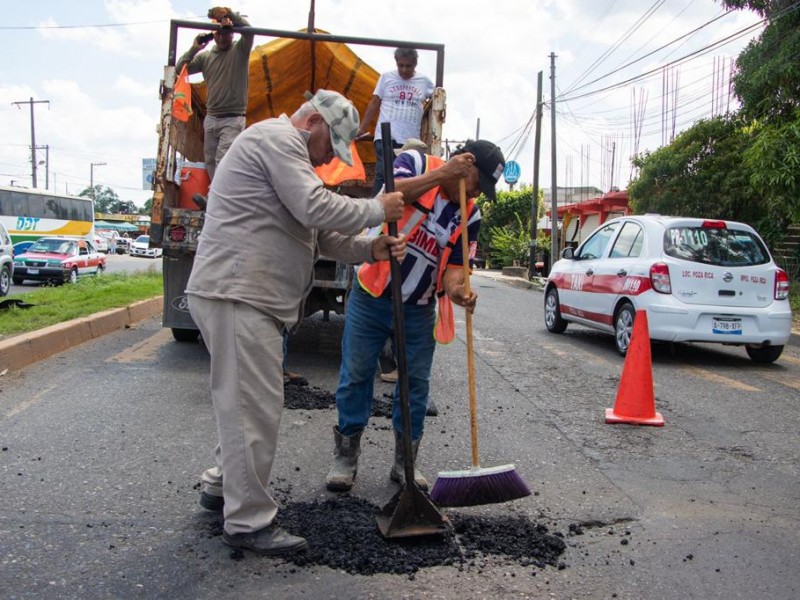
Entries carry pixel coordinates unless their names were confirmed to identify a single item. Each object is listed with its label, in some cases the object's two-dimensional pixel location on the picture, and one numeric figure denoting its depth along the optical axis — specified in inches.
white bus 1135.6
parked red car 860.0
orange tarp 354.4
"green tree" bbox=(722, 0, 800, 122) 534.3
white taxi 331.3
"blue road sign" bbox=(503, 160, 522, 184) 1248.0
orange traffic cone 229.1
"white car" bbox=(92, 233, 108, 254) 1917.1
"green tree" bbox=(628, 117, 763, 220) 751.7
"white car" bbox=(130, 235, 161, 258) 2365.8
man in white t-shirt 288.2
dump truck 272.5
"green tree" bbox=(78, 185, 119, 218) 4660.4
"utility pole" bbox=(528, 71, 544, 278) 1248.2
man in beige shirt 123.1
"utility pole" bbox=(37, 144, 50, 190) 2696.9
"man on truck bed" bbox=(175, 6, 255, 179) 277.3
